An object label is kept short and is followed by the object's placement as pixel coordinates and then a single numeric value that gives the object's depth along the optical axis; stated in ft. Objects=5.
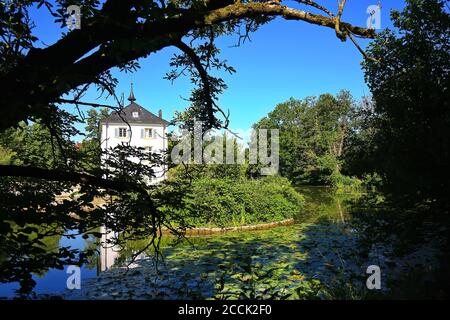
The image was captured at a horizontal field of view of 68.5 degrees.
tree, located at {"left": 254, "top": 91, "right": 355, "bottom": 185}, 145.69
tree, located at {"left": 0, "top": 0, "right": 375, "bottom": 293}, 6.41
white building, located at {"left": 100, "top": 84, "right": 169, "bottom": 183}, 114.01
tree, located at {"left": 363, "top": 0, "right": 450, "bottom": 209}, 16.62
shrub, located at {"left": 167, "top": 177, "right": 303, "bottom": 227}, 51.31
